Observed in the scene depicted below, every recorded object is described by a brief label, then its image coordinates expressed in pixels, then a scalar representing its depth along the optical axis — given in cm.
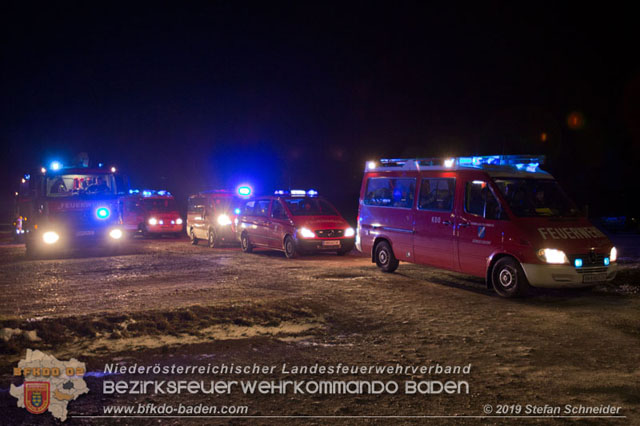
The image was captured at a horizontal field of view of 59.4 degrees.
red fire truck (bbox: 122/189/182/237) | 2450
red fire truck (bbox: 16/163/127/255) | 1675
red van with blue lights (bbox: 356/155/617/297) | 916
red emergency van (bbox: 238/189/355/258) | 1541
